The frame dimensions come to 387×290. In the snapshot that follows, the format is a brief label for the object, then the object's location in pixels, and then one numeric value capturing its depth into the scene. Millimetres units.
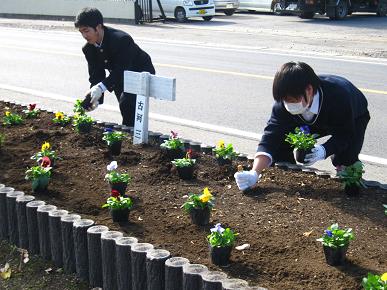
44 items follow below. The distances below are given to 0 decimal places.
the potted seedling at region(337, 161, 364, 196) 4492
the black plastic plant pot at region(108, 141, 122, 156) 5816
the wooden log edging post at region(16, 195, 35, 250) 4477
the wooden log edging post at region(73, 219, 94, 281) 4039
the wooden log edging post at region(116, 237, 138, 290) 3734
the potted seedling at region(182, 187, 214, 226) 4125
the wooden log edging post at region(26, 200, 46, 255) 4395
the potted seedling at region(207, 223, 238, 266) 3631
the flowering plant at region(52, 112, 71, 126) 6996
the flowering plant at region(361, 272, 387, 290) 2922
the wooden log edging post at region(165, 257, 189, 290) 3463
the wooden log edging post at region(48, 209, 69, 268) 4215
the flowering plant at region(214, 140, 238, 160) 5371
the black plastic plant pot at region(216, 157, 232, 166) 5396
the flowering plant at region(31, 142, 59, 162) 5375
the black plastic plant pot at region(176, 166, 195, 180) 5078
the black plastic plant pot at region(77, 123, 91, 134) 6527
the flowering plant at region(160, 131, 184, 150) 5539
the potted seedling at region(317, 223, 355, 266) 3520
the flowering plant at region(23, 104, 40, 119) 7328
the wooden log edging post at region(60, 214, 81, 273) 4129
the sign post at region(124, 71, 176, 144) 5910
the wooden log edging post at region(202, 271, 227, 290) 3254
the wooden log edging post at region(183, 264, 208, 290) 3359
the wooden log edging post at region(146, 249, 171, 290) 3557
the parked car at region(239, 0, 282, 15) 29388
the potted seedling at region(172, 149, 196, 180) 5059
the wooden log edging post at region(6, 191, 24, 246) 4574
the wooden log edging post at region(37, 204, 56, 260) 4301
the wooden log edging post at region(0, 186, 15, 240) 4656
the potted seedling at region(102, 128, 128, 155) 5793
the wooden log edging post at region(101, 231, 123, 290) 3838
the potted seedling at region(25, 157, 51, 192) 4863
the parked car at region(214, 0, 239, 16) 29562
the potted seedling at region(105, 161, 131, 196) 4684
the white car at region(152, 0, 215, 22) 26297
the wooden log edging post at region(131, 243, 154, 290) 3648
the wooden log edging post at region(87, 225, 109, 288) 3951
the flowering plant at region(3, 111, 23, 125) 6965
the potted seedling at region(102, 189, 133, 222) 4254
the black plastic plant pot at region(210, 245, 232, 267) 3641
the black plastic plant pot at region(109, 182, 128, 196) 4703
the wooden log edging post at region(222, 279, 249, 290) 3195
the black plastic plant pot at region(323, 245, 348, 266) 3529
